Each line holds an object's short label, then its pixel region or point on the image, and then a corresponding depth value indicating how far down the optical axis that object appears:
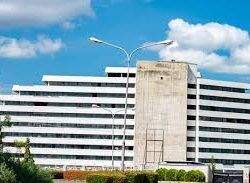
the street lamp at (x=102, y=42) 40.50
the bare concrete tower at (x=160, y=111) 132.75
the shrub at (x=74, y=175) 59.36
